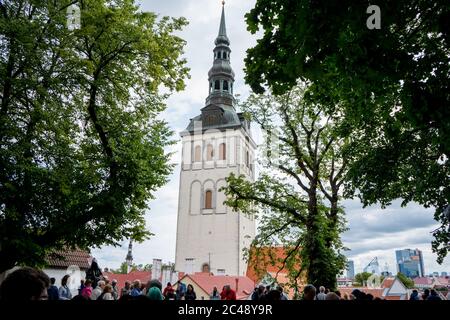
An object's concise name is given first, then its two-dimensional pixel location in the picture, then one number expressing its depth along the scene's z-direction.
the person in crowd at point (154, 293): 5.96
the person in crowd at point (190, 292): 14.91
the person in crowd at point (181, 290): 15.91
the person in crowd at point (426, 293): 13.08
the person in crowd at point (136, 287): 11.57
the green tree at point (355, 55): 4.60
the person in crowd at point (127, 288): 12.30
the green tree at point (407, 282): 91.78
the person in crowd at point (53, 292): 9.24
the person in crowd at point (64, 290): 10.90
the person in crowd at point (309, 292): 6.30
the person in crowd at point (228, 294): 12.81
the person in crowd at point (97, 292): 10.48
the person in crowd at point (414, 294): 14.26
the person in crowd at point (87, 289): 11.20
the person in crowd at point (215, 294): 17.05
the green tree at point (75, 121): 12.15
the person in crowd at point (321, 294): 11.16
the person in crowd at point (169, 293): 12.59
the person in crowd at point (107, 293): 9.39
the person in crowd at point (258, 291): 12.47
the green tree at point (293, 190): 17.97
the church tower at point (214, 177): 53.78
